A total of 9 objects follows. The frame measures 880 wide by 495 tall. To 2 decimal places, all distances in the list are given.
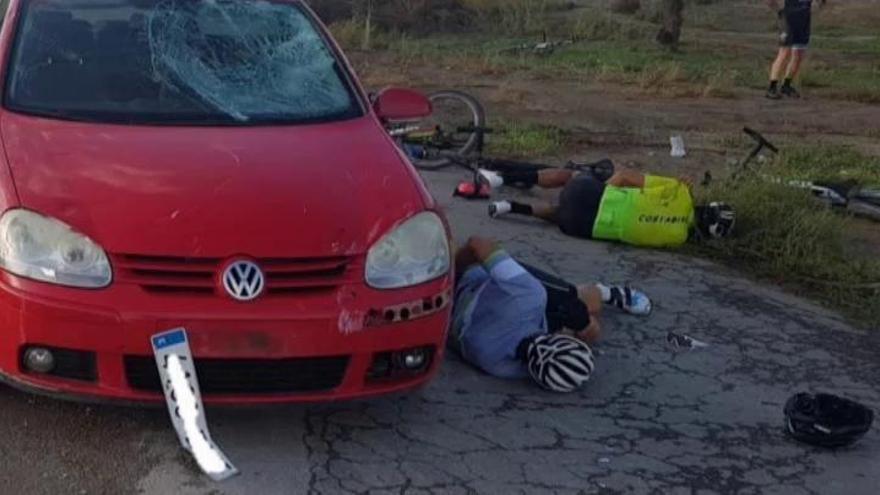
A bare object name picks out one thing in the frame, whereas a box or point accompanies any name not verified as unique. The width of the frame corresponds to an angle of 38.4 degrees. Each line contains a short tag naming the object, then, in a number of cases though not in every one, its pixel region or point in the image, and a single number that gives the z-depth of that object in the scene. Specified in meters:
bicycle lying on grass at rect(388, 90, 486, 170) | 9.70
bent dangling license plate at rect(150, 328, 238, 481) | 3.91
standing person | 16.12
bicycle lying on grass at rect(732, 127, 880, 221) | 8.80
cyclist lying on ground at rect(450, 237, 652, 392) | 4.93
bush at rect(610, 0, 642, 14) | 33.00
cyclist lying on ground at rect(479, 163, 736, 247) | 7.64
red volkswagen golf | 3.94
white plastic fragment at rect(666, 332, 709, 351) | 5.84
